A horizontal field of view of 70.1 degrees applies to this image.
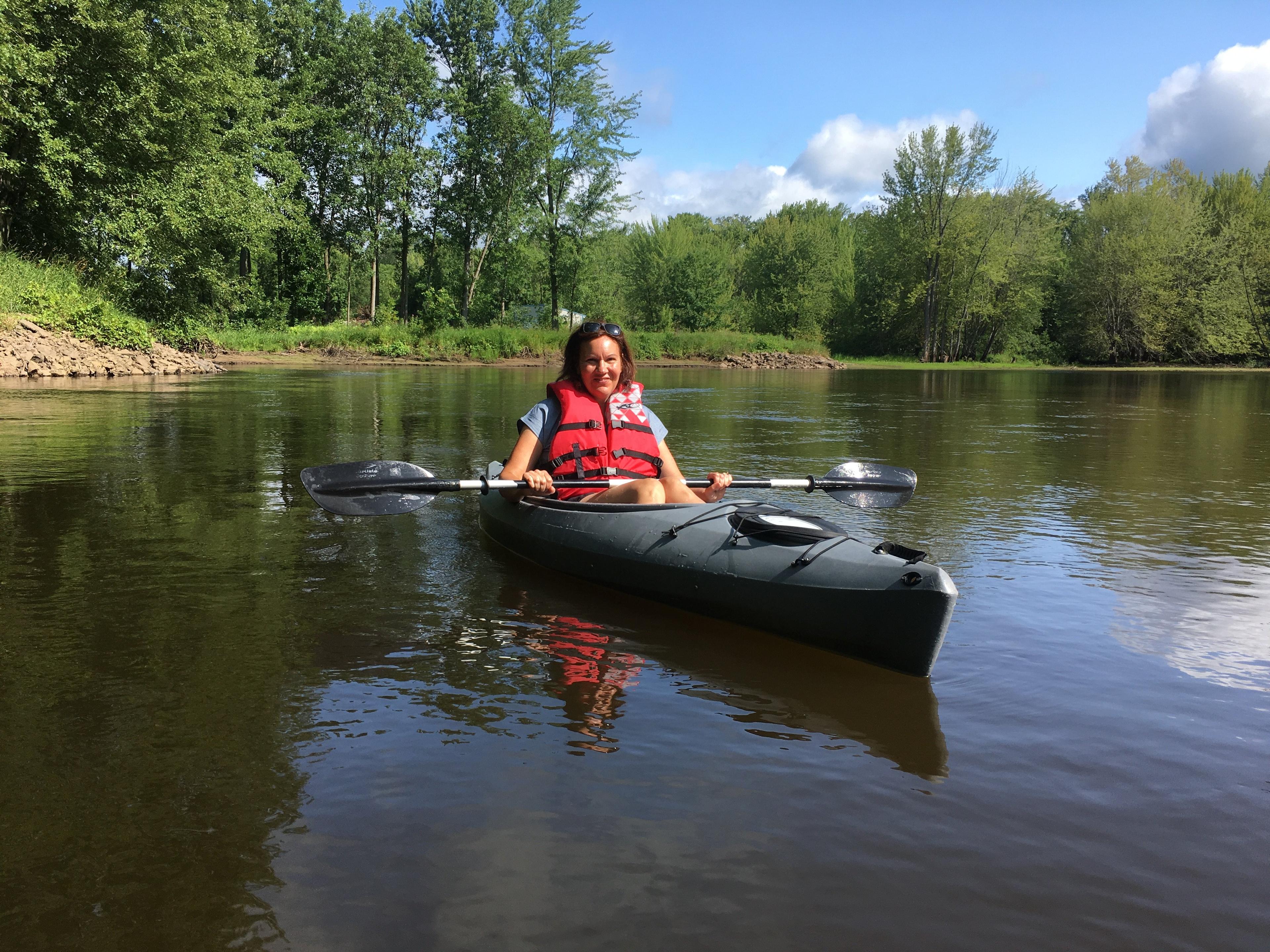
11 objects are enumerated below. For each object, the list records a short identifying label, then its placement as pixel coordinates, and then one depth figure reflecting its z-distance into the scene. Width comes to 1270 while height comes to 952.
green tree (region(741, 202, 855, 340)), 52.03
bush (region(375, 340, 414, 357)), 30.78
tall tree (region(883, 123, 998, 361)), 43.41
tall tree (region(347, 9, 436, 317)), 32.81
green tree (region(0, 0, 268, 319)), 17.06
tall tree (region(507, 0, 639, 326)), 34.59
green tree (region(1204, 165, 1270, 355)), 42.62
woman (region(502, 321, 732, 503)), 5.07
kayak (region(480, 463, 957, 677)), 3.28
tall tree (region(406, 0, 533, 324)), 34.47
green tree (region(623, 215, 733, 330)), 48.56
